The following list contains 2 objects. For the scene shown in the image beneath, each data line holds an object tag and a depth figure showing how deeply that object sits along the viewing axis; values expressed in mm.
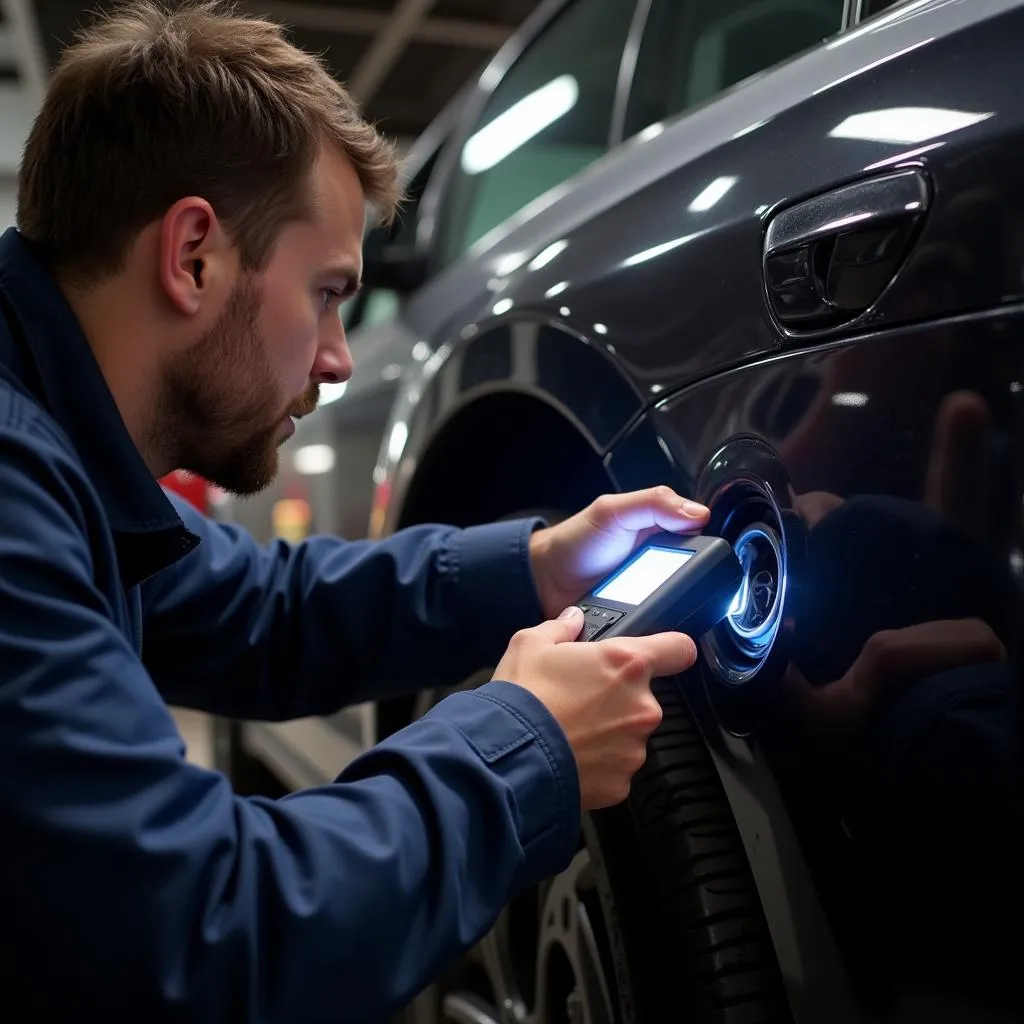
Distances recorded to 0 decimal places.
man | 628
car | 604
